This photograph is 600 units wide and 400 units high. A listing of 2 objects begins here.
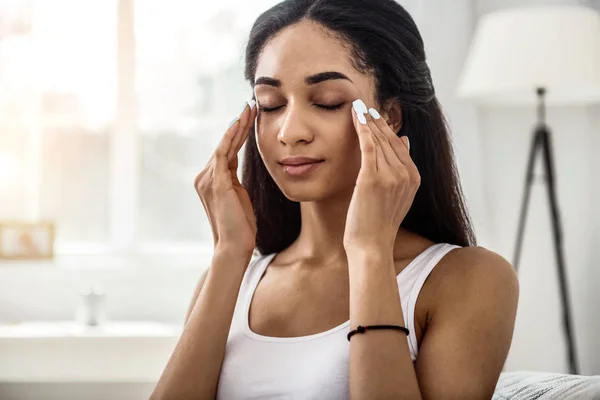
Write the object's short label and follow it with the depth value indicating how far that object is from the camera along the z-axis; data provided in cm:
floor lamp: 308
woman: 125
